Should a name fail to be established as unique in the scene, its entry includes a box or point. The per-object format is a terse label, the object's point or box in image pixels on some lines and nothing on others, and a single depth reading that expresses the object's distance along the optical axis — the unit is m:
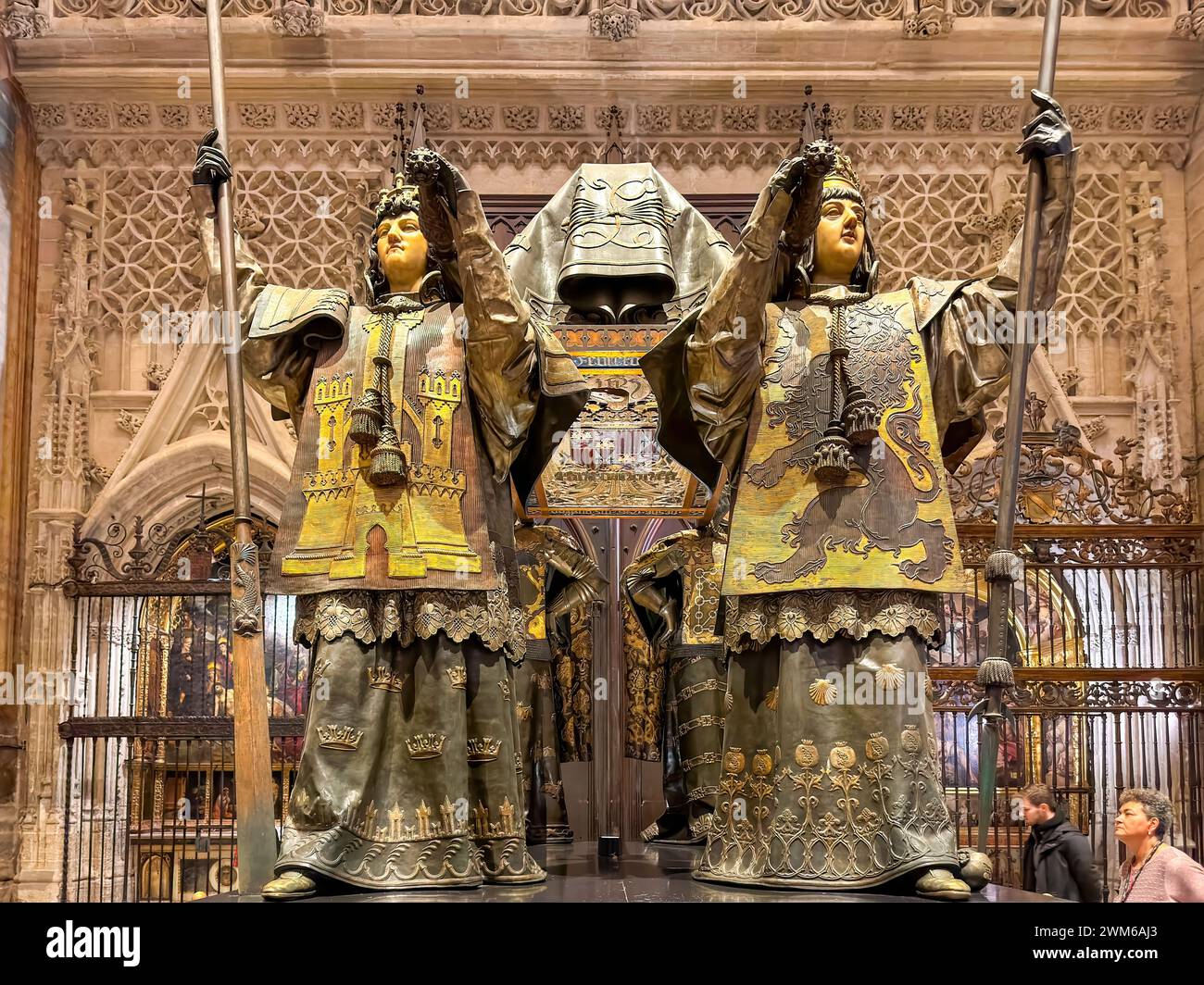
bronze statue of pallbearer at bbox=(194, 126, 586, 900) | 4.22
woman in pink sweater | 5.53
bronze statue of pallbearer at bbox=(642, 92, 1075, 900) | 4.26
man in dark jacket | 6.38
